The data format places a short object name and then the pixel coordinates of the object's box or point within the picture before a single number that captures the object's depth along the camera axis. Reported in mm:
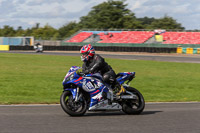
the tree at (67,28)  118375
